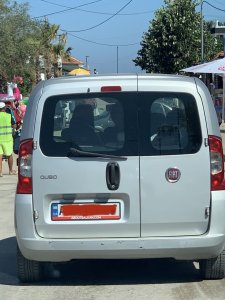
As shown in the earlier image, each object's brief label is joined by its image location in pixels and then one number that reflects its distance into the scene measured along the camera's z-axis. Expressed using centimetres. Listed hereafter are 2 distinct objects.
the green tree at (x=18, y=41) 3206
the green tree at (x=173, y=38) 3812
